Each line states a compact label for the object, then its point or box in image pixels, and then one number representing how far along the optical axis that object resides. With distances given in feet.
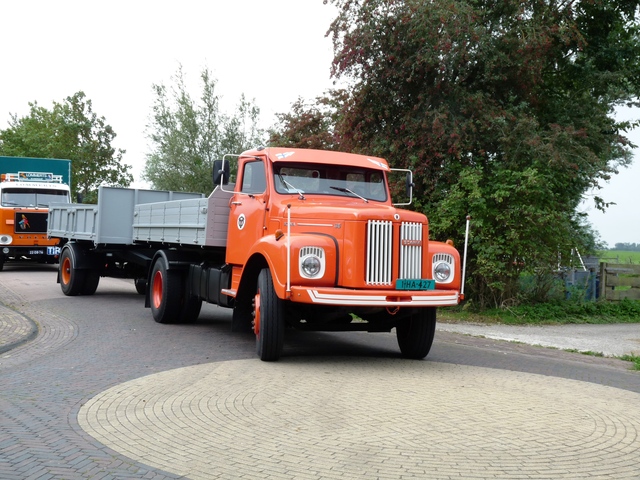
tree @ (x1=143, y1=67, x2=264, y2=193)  112.88
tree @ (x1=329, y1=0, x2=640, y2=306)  51.19
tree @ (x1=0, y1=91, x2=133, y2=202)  145.28
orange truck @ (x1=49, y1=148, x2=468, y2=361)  28.86
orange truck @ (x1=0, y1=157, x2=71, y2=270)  84.58
